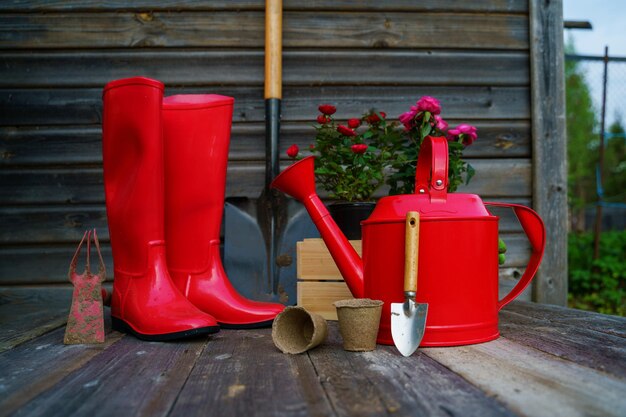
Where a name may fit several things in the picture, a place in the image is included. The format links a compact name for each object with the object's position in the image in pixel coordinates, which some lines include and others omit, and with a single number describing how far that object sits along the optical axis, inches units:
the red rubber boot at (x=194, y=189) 59.6
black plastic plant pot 65.2
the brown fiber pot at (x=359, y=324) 42.2
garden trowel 41.2
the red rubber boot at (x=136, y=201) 51.6
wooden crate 63.7
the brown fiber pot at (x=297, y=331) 42.9
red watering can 44.0
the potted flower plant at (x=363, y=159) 65.3
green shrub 139.7
